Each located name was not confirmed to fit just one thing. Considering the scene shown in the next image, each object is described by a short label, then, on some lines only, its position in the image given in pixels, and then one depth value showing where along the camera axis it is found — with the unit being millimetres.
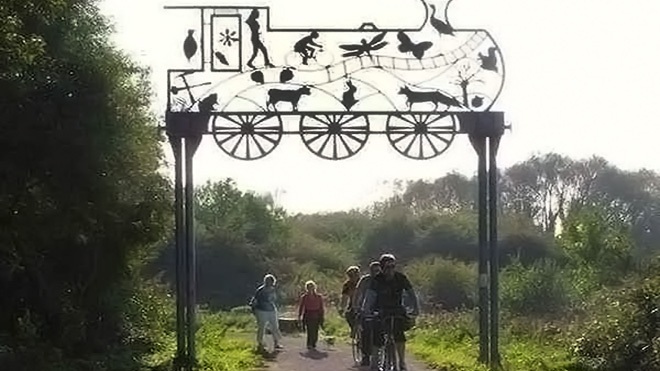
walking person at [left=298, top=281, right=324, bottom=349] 22688
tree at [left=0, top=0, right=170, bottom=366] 16453
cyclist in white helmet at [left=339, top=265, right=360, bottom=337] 19750
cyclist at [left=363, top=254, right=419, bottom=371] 16328
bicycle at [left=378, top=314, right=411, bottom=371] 16438
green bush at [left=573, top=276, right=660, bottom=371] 17562
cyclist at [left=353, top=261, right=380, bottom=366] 17047
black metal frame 17531
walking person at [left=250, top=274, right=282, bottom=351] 21938
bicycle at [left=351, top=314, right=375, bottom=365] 17800
